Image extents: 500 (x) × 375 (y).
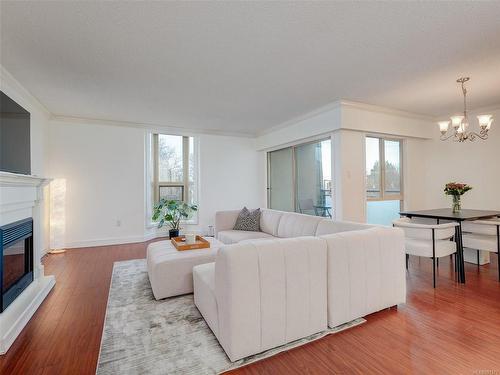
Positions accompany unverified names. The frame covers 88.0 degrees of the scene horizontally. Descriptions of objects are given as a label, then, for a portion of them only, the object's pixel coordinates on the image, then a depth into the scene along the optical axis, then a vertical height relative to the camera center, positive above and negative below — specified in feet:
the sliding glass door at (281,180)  19.22 +0.70
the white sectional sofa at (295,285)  5.33 -2.33
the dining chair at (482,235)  10.27 -2.07
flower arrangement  11.80 -0.20
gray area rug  5.32 -3.60
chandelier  10.14 +2.64
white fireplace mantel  6.52 -1.58
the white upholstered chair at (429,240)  9.42 -2.04
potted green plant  15.64 -1.55
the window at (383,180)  15.89 +0.49
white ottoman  8.45 -2.65
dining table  9.75 -1.19
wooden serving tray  9.80 -2.13
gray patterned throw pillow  14.11 -1.74
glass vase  11.91 -0.75
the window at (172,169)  18.90 +1.64
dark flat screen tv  8.38 +1.92
